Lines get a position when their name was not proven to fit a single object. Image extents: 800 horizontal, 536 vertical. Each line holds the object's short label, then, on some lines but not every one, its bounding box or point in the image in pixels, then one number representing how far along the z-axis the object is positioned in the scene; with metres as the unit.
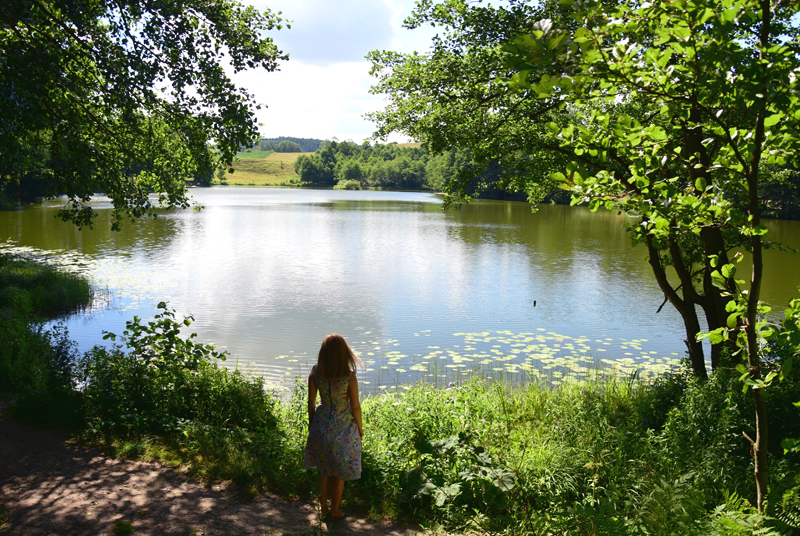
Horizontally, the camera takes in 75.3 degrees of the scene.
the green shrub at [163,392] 5.61
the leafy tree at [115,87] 6.85
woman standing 4.11
